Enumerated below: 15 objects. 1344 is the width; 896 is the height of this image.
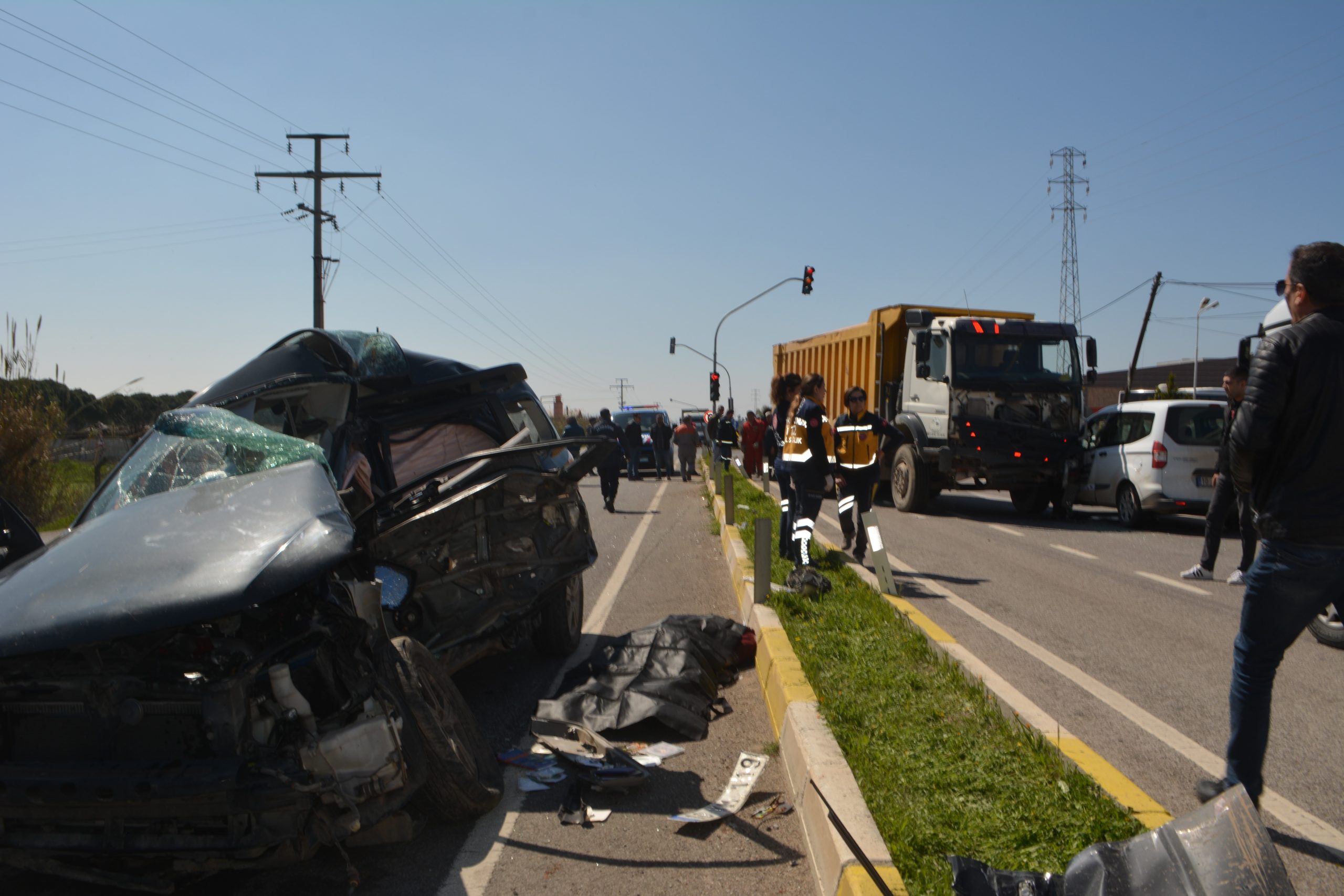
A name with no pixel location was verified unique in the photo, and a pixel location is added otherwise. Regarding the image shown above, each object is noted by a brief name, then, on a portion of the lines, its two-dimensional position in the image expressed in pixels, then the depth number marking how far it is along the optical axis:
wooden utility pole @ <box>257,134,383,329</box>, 29.56
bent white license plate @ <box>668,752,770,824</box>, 3.94
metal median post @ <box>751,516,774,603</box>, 7.16
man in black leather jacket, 3.22
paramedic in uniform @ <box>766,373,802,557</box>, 9.52
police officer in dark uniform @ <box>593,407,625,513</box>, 17.22
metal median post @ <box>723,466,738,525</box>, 13.09
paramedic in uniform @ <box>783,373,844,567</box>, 8.90
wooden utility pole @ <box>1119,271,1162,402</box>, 37.75
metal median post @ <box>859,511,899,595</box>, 8.23
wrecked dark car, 2.83
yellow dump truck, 15.15
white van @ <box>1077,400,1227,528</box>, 13.27
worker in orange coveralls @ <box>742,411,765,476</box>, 23.70
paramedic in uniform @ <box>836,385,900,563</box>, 9.27
